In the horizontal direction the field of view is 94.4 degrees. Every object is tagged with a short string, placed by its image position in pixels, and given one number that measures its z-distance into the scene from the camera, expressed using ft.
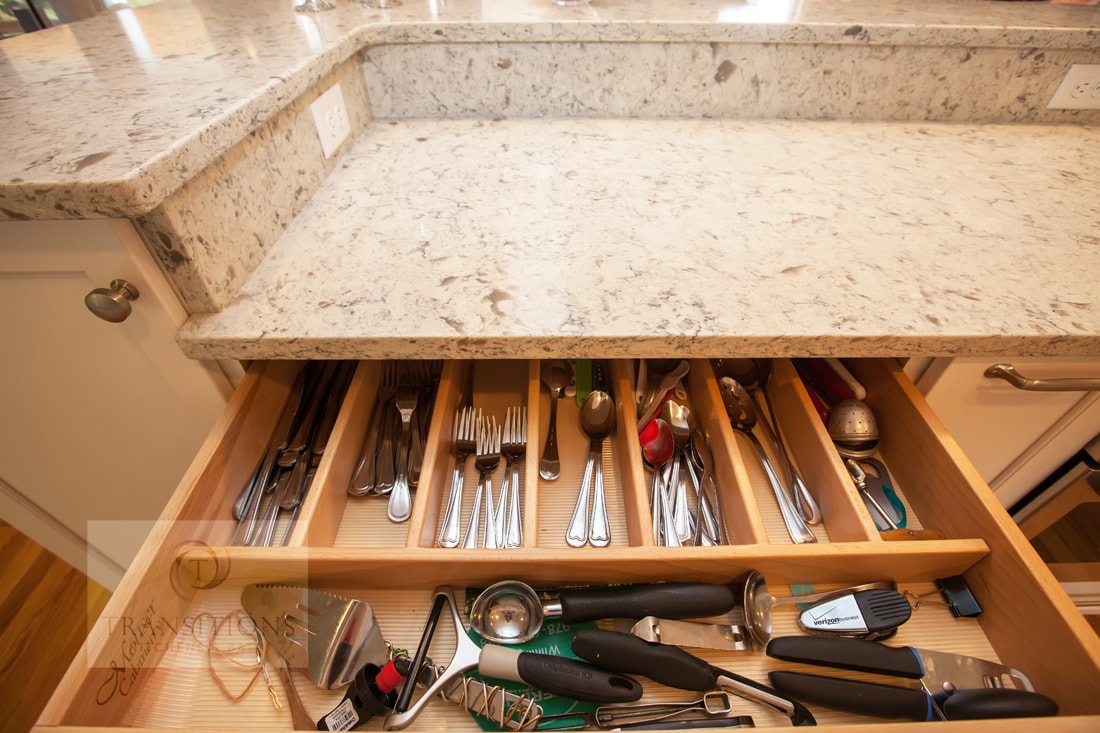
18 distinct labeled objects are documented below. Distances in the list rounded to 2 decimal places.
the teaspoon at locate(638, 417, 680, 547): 2.44
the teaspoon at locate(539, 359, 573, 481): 2.56
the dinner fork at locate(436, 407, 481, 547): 2.31
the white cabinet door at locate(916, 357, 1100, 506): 2.33
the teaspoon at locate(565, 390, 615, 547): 2.28
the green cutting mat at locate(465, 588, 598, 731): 1.78
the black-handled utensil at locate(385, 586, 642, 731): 1.70
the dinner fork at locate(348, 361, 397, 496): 2.43
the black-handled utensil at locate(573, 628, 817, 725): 1.74
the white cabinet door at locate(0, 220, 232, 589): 1.92
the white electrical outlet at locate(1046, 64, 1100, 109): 3.55
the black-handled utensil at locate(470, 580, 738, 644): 1.91
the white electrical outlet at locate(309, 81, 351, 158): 2.97
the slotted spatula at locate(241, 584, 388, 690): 1.82
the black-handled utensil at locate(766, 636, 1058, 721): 1.64
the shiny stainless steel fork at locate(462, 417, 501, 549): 2.26
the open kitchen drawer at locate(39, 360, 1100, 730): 1.72
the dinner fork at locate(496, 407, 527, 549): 2.27
